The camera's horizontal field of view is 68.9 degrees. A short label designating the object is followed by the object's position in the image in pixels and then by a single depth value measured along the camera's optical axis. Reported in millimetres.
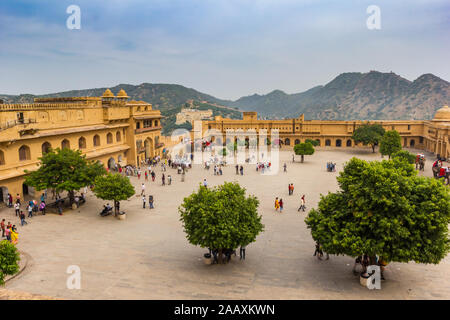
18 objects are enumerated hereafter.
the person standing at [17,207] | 22172
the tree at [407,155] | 34962
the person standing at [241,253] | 16038
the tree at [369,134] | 55906
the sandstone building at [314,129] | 64375
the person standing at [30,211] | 22202
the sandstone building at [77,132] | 25297
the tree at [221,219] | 13953
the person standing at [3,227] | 18464
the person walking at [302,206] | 24294
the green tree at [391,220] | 12125
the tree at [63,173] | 22891
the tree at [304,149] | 46312
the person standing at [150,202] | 24664
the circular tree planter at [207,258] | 15609
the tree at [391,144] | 44594
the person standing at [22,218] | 20339
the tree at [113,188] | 21906
